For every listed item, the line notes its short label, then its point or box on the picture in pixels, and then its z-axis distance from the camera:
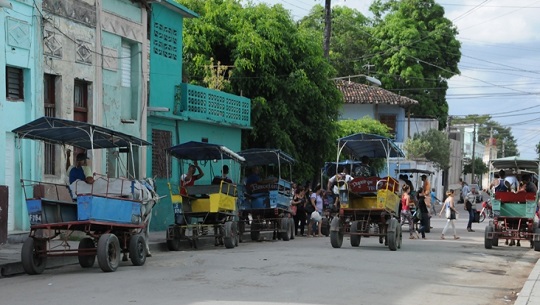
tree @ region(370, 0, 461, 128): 60.97
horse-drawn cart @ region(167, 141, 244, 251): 20.43
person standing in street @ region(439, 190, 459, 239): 26.45
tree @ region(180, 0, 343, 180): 32.28
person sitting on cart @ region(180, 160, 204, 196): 21.16
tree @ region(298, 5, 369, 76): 63.84
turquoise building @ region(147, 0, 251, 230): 26.61
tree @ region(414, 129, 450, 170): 59.75
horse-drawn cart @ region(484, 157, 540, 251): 22.06
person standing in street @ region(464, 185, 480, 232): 31.45
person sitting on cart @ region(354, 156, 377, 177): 21.11
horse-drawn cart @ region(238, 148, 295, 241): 24.23
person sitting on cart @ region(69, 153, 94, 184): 15.53
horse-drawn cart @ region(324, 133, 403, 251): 20.27
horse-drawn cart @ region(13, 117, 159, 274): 14.38
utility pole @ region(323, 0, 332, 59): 35.06
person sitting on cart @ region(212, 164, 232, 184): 21.78
